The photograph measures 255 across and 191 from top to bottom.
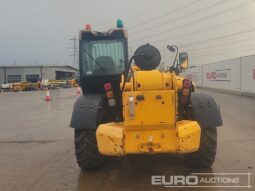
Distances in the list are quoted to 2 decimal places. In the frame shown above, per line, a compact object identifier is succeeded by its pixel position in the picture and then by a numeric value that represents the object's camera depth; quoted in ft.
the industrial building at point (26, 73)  151.82
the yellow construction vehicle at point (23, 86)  114.67
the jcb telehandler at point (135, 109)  10.25
